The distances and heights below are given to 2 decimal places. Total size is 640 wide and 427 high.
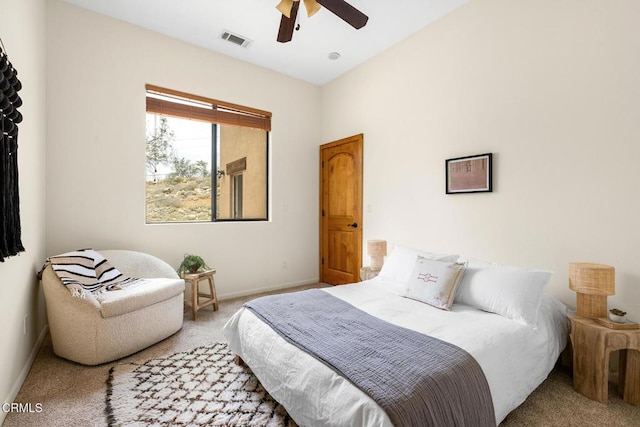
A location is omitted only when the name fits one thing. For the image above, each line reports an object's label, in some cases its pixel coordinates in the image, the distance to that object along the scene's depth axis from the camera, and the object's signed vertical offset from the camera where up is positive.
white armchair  2.18 -0.84
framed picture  2.72 +0.38
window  3.52 +0.72
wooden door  4.09 +0.03
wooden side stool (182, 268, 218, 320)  3.10 -0.87
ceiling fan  2.18 +1.57
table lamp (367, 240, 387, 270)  3.27 -0.44
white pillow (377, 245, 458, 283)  2.67 -0.47
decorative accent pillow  2.21 -0.54
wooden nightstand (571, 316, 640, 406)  1.77 -0.92
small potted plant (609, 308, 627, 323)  1.84 -0.65
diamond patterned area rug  1.66 -1.17
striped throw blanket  2.29 -0.52
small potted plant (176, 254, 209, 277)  3.24 -0.58
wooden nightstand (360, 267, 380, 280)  3.25 -0.68
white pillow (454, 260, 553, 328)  1.96 -0.56
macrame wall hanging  1.48 +0.29
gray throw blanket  1.19 -0.72
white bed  1.30 -0.80
